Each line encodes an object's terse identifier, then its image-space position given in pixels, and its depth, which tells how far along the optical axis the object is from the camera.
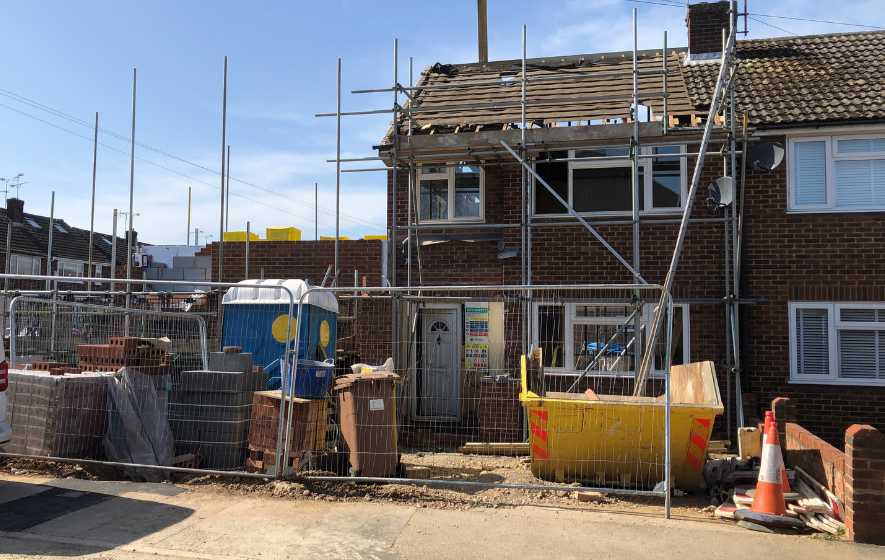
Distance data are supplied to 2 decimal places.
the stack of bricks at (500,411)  9.47
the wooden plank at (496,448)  8.88
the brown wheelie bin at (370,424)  7.05
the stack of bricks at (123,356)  7.52
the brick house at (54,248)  31.23
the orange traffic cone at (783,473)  6.23
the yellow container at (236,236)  18.98
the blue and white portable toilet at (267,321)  9.59
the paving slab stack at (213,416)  7.36
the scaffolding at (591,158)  9.41
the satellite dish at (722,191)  9.16
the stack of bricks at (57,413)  7.24
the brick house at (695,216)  9.66
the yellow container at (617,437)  6.81
